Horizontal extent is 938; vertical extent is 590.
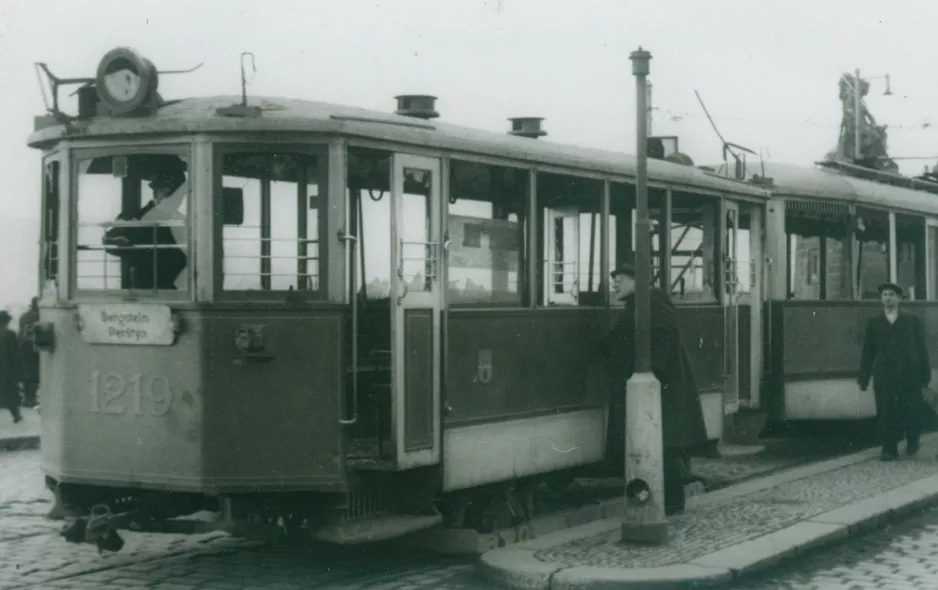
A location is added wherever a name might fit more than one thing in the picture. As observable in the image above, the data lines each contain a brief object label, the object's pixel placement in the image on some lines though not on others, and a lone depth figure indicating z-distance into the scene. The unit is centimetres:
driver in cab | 879
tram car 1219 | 866
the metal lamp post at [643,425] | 960
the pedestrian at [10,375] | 2034
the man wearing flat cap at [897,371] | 1484
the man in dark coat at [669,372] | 1111
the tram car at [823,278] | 1608
